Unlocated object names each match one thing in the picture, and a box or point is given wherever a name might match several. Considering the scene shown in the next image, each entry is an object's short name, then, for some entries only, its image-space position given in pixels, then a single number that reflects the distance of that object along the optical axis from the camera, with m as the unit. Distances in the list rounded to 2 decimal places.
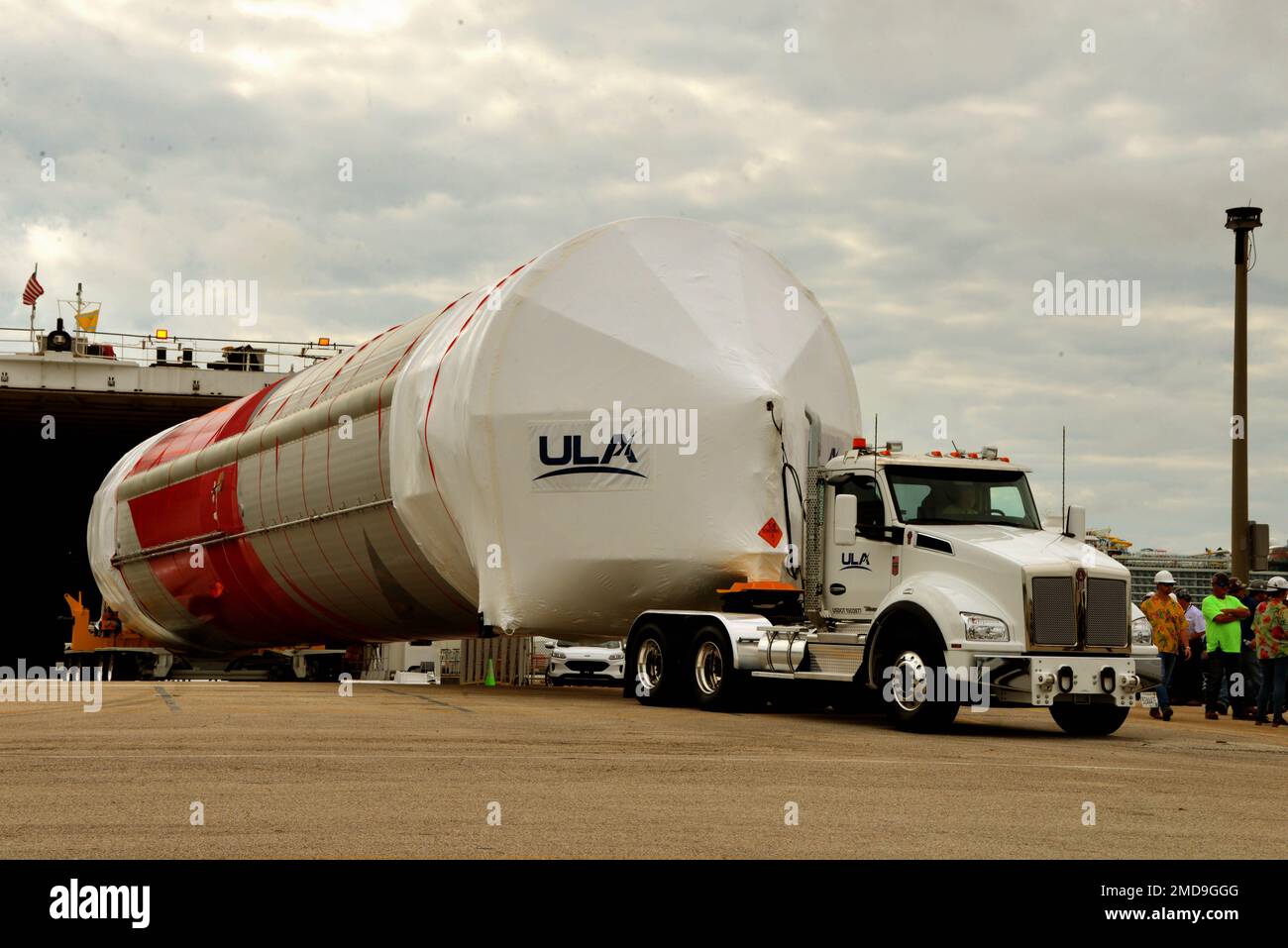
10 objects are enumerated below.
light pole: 18.16
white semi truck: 12.54
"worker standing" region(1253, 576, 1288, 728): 15.84
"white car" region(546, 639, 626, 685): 29.05
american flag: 43.09
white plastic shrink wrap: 15.38
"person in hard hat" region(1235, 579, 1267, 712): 17.30
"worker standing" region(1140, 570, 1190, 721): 17.81
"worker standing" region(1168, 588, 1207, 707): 19.75
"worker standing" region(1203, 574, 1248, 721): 17.17
